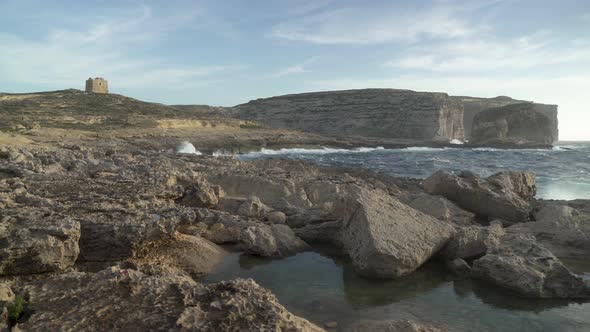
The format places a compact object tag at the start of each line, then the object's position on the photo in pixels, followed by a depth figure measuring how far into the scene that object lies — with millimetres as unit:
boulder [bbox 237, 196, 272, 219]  8562
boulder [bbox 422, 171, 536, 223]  10250
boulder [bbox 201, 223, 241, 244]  7363
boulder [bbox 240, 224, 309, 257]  6922
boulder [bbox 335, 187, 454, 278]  6156
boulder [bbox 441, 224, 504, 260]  7039
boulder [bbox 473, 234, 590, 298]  5836
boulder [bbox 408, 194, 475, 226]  9461
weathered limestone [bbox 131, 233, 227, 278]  5762
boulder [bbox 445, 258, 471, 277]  6562
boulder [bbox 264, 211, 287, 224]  8414
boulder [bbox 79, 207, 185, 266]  5383
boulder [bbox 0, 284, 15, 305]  3455
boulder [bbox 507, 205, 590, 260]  7881
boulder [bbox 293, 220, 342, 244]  7953
